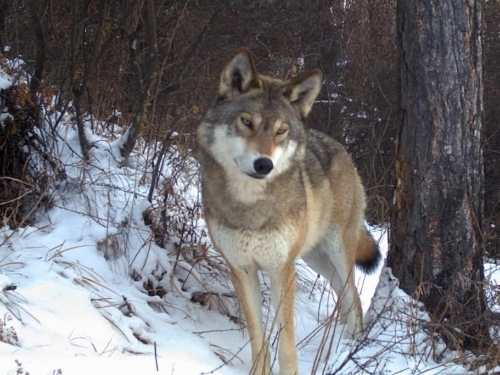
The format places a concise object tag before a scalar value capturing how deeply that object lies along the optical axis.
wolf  7.60
